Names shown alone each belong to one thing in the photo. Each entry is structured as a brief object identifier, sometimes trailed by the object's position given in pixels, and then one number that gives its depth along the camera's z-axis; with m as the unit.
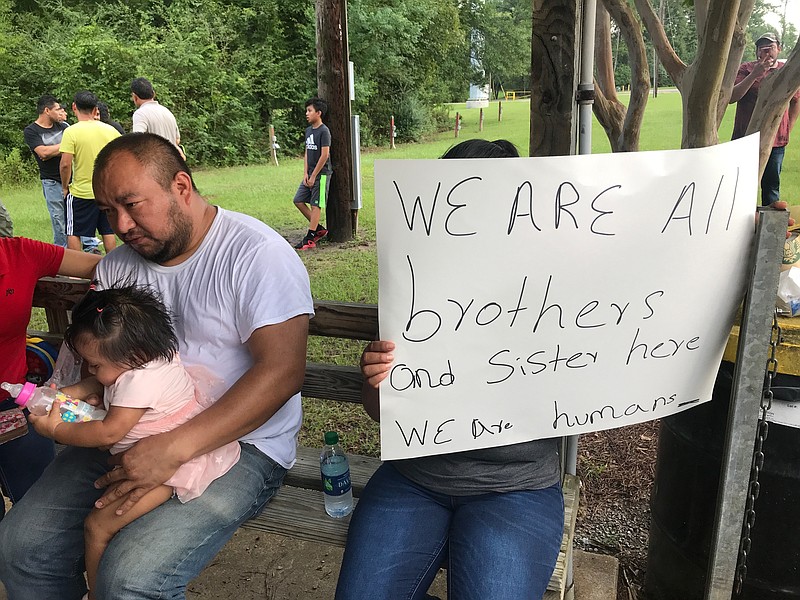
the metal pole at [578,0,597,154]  1.94
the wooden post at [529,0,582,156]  1.92
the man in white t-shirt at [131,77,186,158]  8.32
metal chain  1.56
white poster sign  1.45
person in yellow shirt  7.13
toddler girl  1.76
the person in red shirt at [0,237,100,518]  2.25
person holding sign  1.61
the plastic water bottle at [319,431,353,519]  2.04
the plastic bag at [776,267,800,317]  1.79
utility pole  7.48
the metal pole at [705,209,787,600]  1.49
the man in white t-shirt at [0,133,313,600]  1.74
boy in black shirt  7.84
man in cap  5.44
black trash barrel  1.84
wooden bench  1.97
